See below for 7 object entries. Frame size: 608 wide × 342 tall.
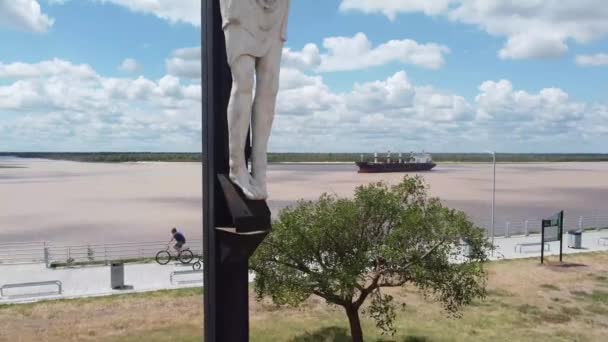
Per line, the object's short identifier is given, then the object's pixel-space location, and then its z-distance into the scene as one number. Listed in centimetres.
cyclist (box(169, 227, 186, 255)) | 1853
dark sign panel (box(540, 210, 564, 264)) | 1903
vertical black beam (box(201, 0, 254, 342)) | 468
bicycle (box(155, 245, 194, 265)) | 1844
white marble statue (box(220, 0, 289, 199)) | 442
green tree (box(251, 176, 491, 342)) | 862
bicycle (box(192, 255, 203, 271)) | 1756
